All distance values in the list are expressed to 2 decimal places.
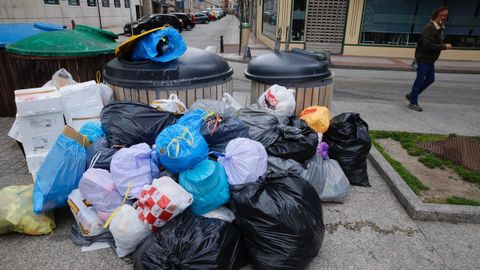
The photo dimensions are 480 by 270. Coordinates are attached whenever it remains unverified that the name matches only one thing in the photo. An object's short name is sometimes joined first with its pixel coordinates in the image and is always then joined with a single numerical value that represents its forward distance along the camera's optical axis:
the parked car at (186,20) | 28.52
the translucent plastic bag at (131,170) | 2.49
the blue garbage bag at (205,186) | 2.37
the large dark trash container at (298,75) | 3.98
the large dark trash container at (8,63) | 4.84
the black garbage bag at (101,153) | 2.75
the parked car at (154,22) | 19.13
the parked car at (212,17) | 49.31
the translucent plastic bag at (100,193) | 2.45
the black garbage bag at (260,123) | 3.13
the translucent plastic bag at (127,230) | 2.23
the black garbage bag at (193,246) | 2.01
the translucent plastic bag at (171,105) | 3.34
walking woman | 5.67
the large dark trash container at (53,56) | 4.52
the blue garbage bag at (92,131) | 3.22
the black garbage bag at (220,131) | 2.93
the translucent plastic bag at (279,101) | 3.61
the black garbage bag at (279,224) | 2.15
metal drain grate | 3.97
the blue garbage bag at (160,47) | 3.51
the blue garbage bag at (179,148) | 2.42
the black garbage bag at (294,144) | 3.03
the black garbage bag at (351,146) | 3.34
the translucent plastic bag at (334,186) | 3.03
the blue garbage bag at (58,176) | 2.53
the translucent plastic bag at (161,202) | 2.20
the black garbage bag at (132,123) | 2.97
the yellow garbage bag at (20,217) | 2.48
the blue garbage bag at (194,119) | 2.91
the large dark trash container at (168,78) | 3.56
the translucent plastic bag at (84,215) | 2.45
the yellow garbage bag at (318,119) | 3.51
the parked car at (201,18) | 40.91
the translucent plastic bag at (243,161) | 2.59
